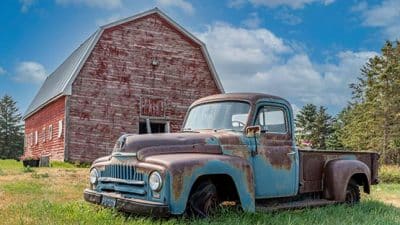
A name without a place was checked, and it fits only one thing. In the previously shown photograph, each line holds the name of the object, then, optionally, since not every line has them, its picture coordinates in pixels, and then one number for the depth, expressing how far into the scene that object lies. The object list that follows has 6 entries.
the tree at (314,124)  68.69
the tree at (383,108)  43.41
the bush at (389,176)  22.28
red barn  23.97
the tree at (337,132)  62.86
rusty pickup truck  5.91
